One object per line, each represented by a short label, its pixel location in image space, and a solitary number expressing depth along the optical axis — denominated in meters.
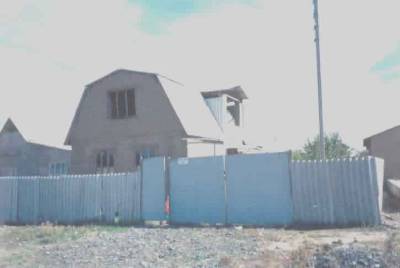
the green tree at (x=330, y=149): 35.27
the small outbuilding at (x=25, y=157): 33.34
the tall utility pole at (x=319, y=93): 16.06
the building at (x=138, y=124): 23.19
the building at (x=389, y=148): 29.11
